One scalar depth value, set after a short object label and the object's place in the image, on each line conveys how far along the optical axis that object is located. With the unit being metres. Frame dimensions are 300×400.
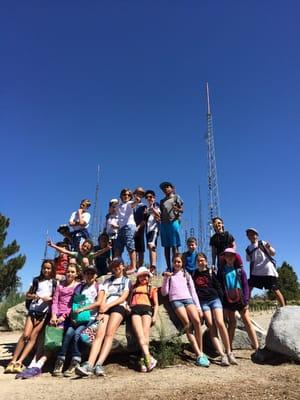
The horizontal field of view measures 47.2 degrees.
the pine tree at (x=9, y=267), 23.80
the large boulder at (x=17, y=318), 10.36
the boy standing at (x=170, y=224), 8.42
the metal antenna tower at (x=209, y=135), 18.36
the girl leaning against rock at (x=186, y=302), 6.41
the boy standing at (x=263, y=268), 7.64
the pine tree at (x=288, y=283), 27.66
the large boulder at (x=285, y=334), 6.23
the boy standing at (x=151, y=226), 8.79
